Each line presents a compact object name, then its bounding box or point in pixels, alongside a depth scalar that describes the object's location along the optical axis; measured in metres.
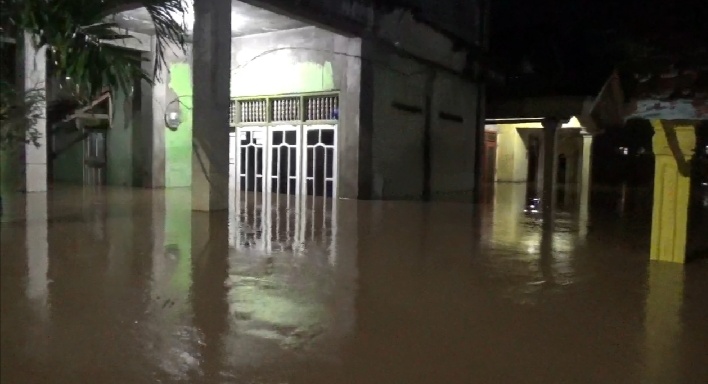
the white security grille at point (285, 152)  13.81
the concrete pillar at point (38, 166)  9.55
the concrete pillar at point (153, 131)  14.81
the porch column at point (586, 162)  19.79
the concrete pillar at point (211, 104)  9.52
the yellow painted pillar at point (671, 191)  6.04
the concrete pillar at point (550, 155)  18.91
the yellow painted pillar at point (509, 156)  25.38
